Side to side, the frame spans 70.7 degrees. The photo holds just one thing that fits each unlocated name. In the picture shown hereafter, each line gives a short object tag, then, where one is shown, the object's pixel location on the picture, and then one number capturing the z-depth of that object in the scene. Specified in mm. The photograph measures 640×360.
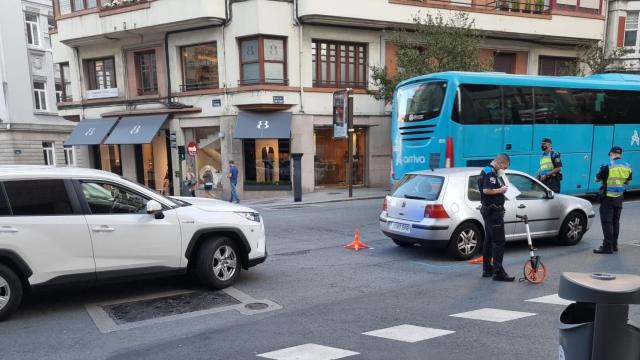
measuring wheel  6094
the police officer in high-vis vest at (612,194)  7629
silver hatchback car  7438
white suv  5027
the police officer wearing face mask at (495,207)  6285
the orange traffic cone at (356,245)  8652
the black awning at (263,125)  19531
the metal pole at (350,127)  18562
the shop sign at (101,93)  23391
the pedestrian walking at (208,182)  19391
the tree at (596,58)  22891
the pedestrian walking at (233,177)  18609
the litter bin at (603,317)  1845
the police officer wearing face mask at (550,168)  10828
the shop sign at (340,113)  18625
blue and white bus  11773
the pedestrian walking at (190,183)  19156
